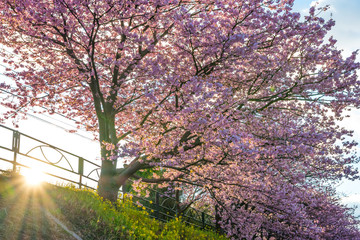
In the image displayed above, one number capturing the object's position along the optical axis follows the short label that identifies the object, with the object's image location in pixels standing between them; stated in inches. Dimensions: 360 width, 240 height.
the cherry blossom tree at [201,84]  369.4
